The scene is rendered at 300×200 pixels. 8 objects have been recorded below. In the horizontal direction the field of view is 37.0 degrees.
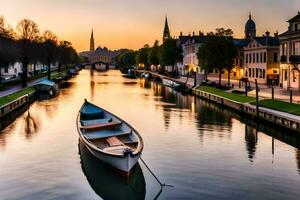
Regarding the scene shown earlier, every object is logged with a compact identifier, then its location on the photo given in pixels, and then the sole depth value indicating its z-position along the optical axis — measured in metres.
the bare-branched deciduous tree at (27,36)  97.94
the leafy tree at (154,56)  176.75
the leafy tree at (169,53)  147.12
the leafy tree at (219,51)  87.31
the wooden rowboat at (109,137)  26.48
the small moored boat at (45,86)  88.39
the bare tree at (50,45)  131.11
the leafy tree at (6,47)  82.66
